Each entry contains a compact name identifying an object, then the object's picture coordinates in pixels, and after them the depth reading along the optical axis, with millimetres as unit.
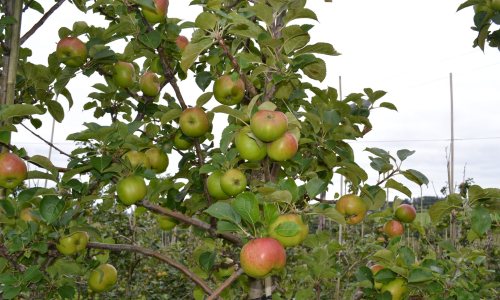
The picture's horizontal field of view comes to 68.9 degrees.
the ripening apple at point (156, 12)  1307
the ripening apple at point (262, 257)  912
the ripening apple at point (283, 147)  1025
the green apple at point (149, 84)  1696
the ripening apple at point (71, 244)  1453
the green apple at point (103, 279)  1742
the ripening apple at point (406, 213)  1549
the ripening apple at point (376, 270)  1382
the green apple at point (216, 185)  1197
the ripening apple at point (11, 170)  1259
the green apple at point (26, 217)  1622
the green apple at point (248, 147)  1043
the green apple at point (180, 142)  1522
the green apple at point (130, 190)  1244
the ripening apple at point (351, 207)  1346
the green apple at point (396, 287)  1325
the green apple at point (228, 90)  1336
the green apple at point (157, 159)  1583
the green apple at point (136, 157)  1417
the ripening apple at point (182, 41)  1597
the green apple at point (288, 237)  999
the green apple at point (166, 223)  1653
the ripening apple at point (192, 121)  1359
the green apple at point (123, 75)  1609
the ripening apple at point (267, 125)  960
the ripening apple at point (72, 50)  1467
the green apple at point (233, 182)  1112
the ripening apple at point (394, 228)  1639
